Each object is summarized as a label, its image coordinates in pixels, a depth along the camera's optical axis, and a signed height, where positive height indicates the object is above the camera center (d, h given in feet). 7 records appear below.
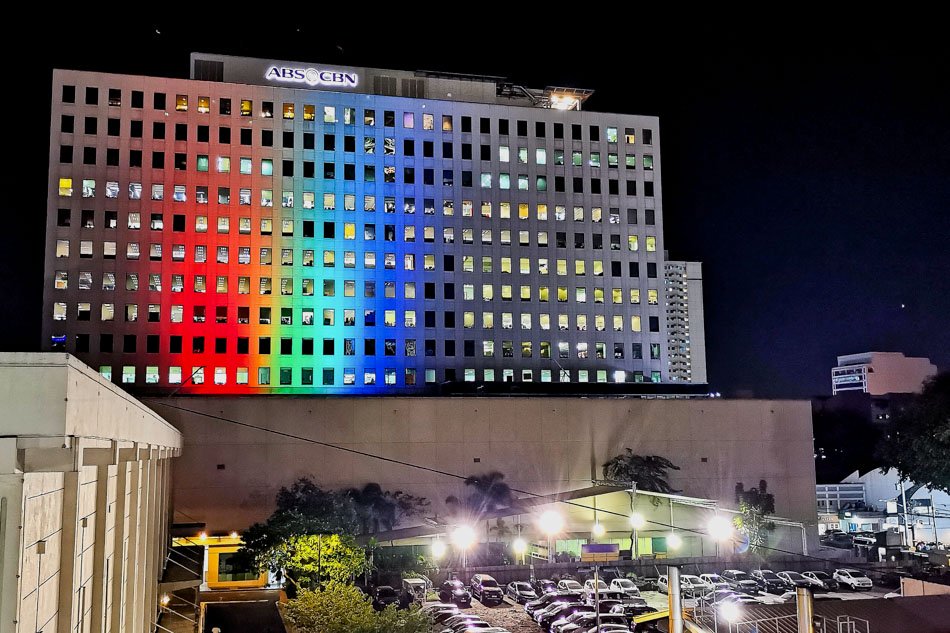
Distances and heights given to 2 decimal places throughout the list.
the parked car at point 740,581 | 156.15 -32.66
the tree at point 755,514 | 192.75 -25.14
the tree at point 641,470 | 200.23 -15.39
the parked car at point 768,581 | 160.76 -33.53
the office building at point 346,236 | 245.24 +49.16
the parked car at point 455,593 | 143.02 -31.30
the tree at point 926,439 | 205.36 -8.96
